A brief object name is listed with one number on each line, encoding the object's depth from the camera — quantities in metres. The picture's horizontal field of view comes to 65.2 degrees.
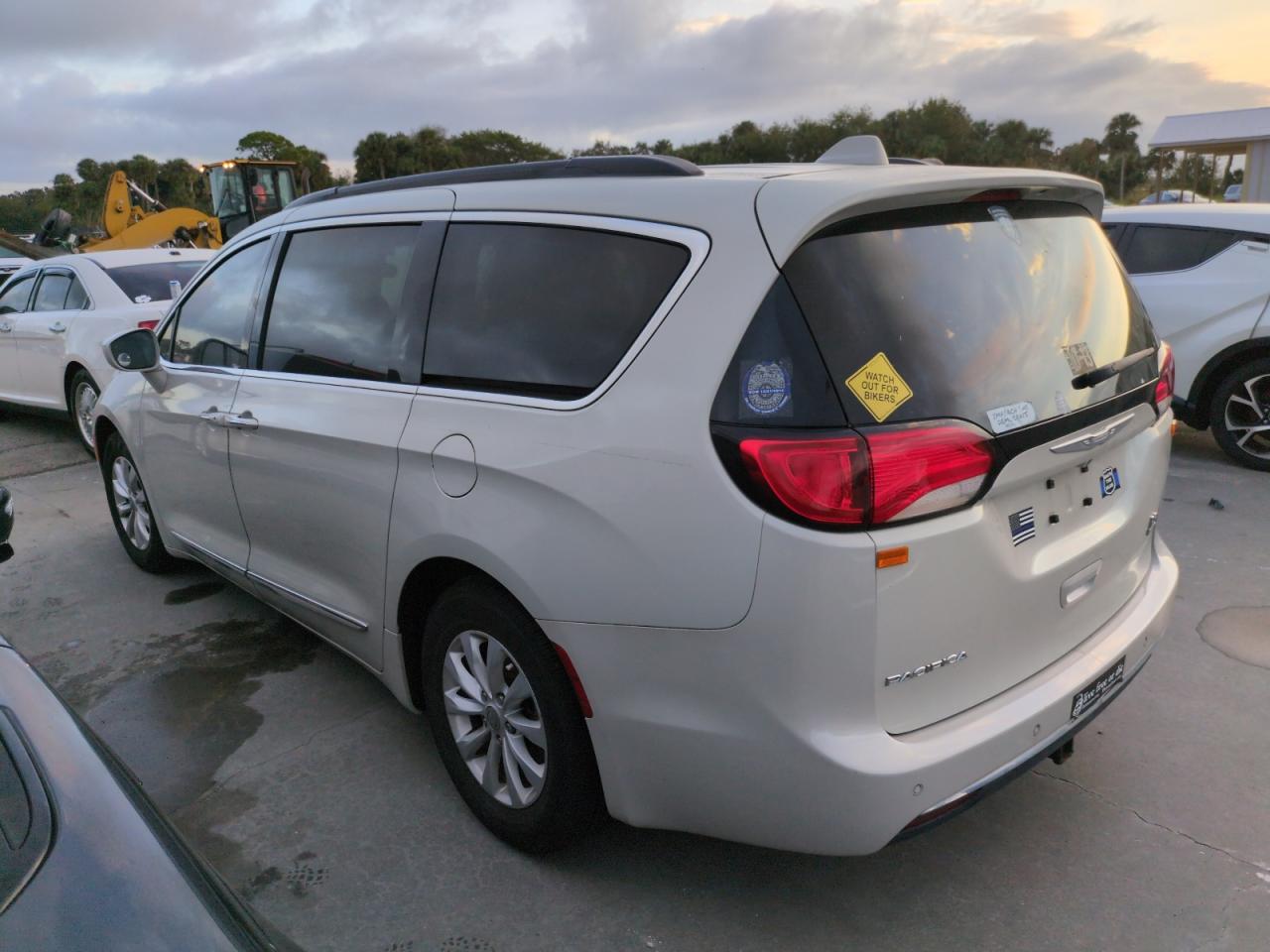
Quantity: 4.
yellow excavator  17.20
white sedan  7.57
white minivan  2.05
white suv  6.32
